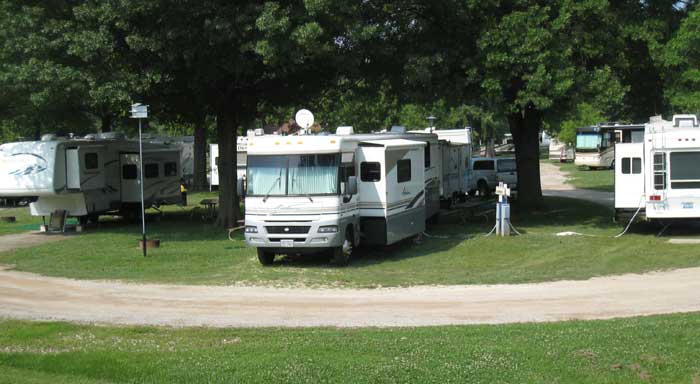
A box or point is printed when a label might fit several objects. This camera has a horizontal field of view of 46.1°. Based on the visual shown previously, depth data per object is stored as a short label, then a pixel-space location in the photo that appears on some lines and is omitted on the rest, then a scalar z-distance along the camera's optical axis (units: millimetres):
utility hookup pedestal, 21734
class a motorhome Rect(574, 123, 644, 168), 57156
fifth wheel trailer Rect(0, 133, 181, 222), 24750
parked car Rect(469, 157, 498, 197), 39781
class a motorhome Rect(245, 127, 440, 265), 17297
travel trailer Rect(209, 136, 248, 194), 45625
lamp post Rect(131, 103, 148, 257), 18531
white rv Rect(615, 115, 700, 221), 20297
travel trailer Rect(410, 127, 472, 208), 28562
